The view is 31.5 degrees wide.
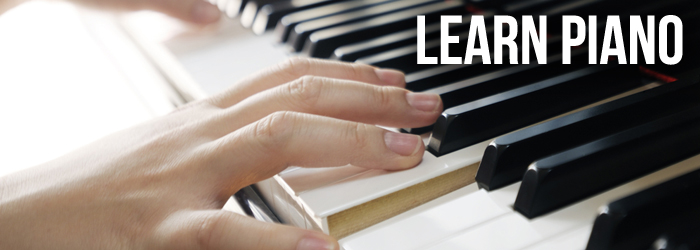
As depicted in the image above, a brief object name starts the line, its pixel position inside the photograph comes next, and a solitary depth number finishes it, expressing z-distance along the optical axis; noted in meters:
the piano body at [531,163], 0.36
